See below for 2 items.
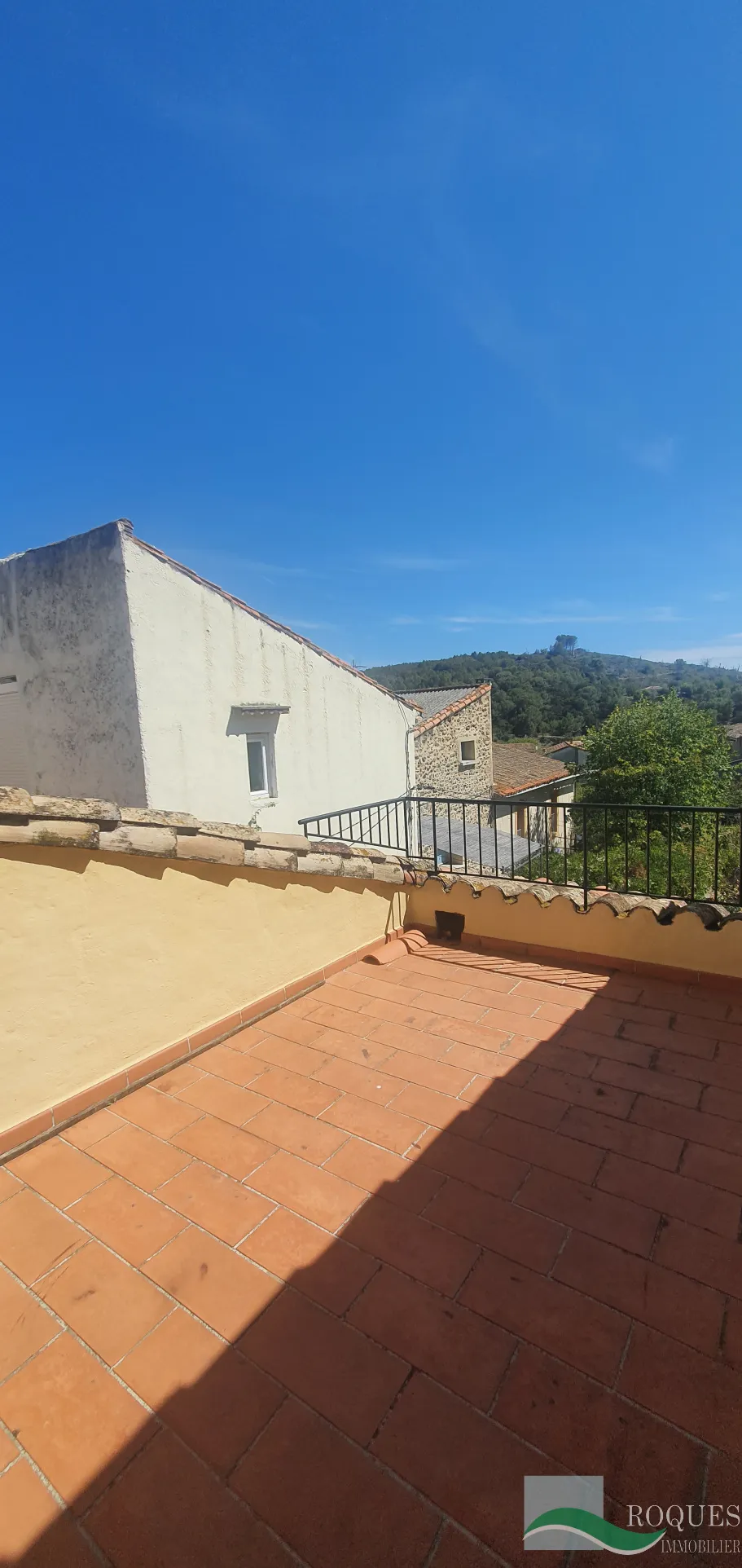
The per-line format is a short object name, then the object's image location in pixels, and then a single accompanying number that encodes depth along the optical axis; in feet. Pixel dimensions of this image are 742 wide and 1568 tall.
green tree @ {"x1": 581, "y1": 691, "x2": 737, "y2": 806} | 62.64
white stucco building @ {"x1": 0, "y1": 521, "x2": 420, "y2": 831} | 25.59
